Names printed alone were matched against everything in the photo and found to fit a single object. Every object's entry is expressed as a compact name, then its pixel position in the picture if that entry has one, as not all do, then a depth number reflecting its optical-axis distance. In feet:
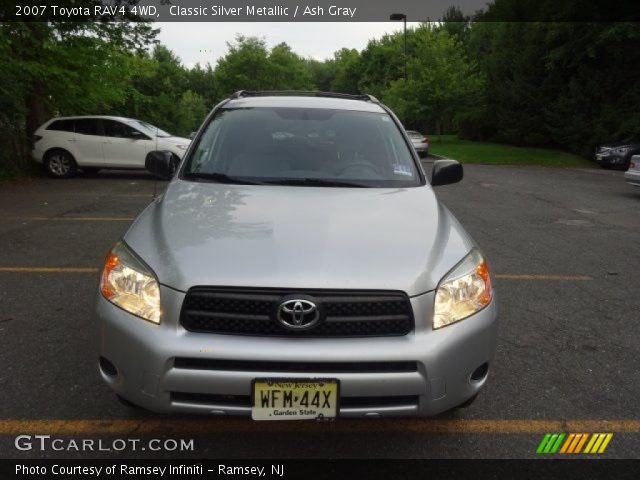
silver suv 7.20
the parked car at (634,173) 38.96
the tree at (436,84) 113.19
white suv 45.57
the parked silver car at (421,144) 84.49
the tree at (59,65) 40.34
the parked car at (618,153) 68.54
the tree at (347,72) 238.48
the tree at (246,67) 173.17
